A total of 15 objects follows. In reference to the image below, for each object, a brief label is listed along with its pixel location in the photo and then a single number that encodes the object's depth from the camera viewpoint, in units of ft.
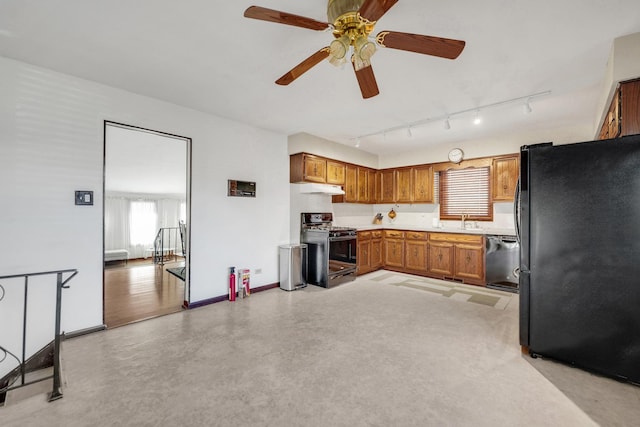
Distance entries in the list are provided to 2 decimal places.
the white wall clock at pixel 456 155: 17.54
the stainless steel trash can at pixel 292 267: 14.88
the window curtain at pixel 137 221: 29.01
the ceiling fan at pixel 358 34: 4.98
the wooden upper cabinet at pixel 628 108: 7.15
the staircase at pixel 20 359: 8.03
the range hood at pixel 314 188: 15.76
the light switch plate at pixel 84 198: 9.36
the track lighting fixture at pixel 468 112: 10.83
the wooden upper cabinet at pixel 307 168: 15.74
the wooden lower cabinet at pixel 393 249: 19.08
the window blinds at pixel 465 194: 17.39
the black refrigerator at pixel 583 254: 6.76
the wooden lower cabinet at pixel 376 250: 19.10
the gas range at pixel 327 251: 15.47
